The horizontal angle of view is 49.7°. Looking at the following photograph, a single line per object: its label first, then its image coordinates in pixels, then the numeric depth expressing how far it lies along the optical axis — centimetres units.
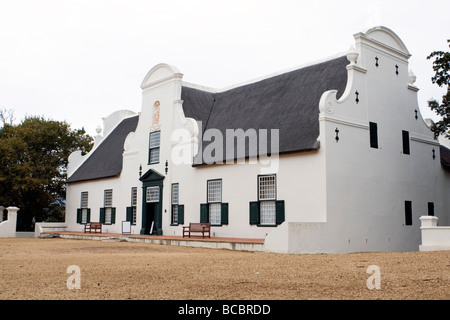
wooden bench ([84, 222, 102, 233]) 2856
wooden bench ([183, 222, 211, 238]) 2127
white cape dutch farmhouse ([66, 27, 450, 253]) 1827
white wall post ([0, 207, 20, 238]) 3097
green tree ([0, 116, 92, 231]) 3191
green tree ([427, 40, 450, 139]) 1894
